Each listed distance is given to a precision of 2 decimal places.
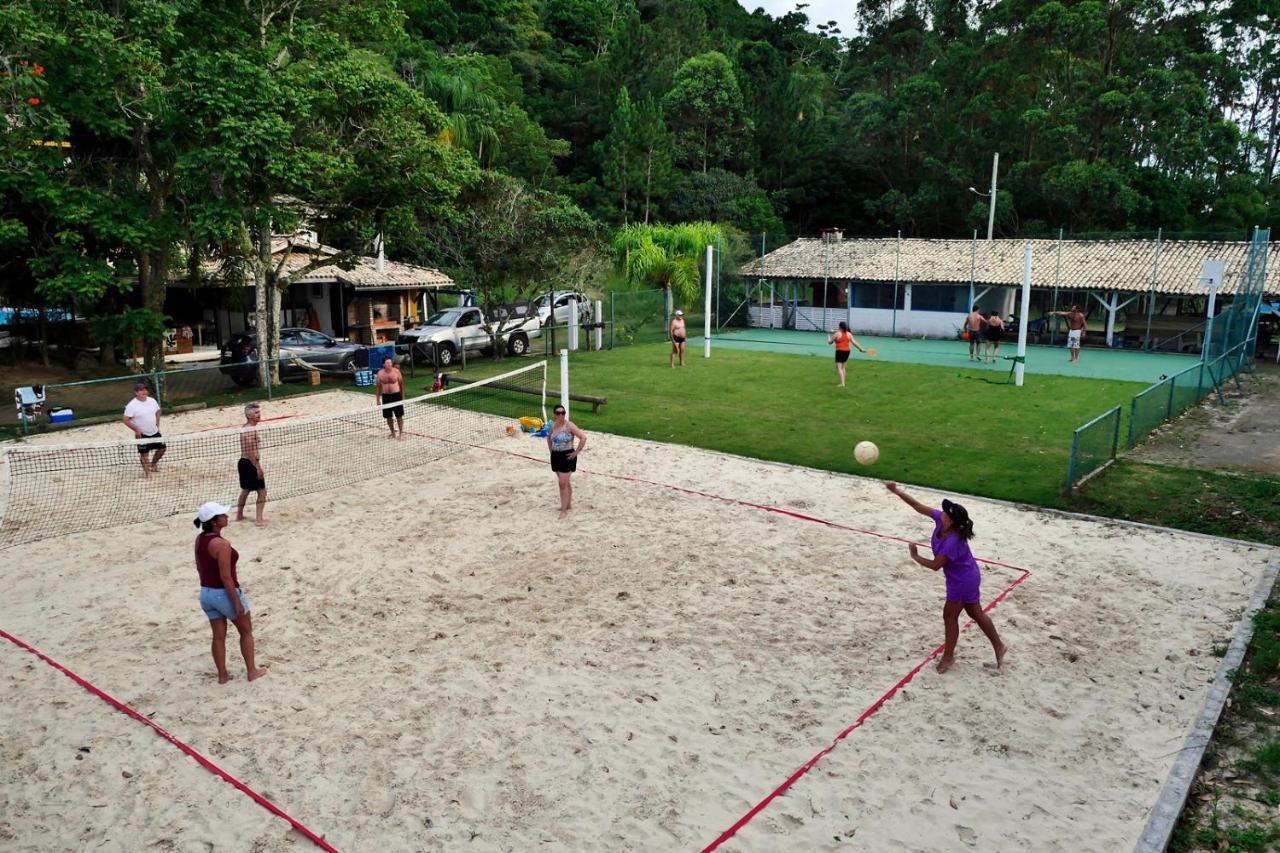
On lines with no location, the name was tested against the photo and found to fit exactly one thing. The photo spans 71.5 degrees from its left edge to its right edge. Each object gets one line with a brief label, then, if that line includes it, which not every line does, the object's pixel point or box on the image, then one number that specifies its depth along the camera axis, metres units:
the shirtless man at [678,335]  26.55
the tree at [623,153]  52.53
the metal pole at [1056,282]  34.03
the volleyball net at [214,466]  13.41
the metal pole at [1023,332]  21.05
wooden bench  20.44
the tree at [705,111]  56.56
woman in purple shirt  7.96
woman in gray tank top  13.03
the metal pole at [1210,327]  20.71
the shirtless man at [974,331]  28.20
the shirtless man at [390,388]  17.34
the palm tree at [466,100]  42.69
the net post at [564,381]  16.48
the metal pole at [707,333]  27.16
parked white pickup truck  26.88
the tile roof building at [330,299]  31.28
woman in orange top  23.12
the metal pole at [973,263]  35.38
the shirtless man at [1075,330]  28.30
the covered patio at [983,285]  32.44
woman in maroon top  7.77
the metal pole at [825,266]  39.08
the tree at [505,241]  27.11
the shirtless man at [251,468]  12.48
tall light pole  43.70
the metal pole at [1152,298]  31.78
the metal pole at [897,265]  37.66
